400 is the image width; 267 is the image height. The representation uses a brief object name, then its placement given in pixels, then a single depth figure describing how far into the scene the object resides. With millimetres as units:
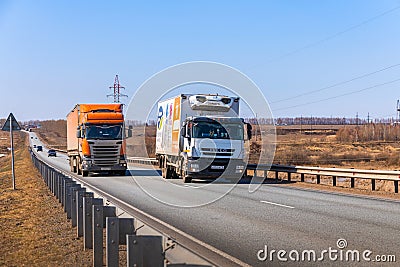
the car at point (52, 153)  87100
